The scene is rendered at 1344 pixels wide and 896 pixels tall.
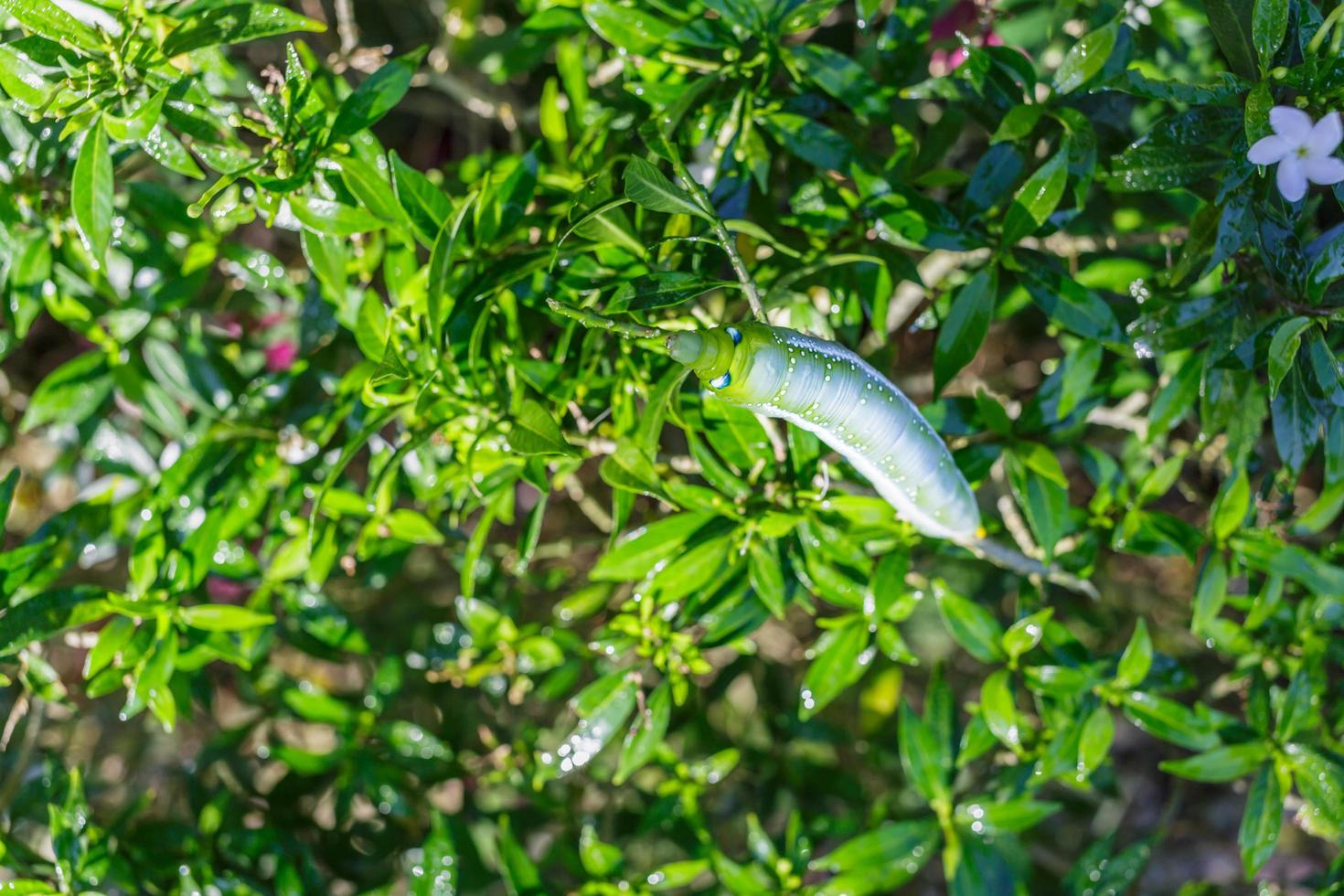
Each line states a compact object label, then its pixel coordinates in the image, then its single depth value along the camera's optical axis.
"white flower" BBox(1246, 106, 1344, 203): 0.60
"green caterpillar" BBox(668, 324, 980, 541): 0.59
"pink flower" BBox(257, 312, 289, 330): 0.73
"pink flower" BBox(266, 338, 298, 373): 0.72
